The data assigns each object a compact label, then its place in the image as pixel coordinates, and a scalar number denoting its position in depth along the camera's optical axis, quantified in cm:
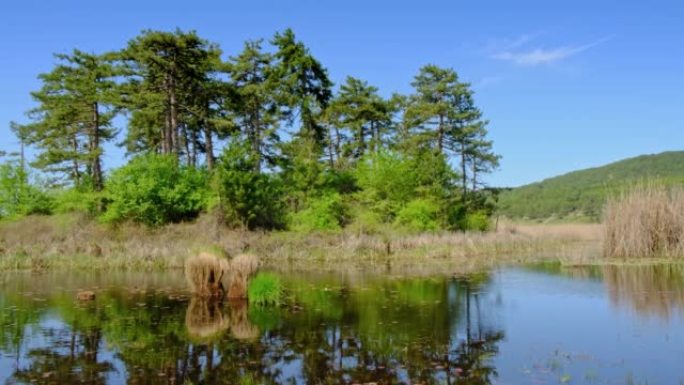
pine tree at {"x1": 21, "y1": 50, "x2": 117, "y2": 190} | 4806
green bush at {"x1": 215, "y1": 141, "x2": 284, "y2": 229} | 4031
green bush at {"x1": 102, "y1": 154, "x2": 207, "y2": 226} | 4200
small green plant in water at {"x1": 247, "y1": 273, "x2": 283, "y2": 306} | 1783
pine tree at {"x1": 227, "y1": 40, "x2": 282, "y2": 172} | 4719
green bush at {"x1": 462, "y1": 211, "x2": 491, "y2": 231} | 5097
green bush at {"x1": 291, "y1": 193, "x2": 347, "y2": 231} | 4378
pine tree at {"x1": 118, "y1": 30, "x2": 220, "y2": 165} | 4281
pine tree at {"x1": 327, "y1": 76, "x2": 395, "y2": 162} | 5647
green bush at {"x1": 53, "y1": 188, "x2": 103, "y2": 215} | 4553
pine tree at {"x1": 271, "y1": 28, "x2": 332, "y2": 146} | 4716
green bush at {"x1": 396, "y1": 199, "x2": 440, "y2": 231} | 4506
